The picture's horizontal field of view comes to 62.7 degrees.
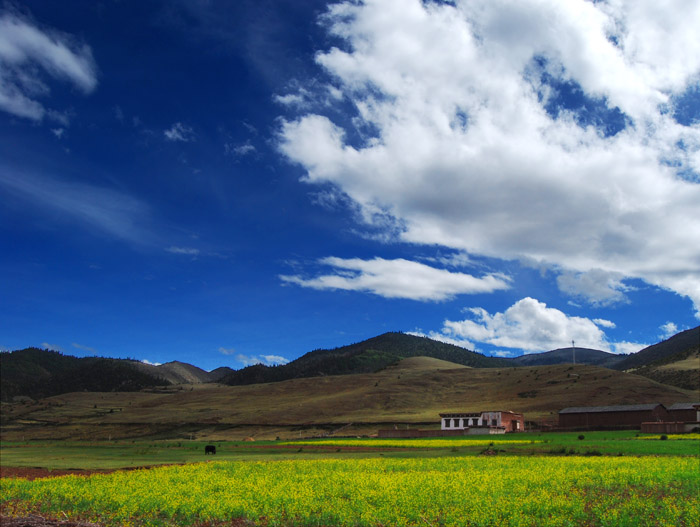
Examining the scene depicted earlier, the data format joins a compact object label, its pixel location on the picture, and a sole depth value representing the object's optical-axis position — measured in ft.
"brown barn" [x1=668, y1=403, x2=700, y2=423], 278.87
